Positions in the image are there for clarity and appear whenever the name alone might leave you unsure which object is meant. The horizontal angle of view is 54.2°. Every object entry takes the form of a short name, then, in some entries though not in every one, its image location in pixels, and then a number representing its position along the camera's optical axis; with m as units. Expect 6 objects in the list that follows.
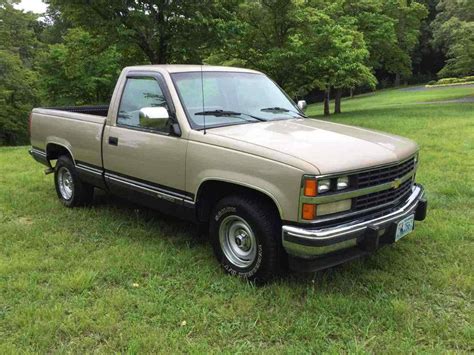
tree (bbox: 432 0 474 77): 25.75
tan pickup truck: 3.45
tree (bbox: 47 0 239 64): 12.88
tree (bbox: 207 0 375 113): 18.80
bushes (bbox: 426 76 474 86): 40.28
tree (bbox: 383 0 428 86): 29.97
